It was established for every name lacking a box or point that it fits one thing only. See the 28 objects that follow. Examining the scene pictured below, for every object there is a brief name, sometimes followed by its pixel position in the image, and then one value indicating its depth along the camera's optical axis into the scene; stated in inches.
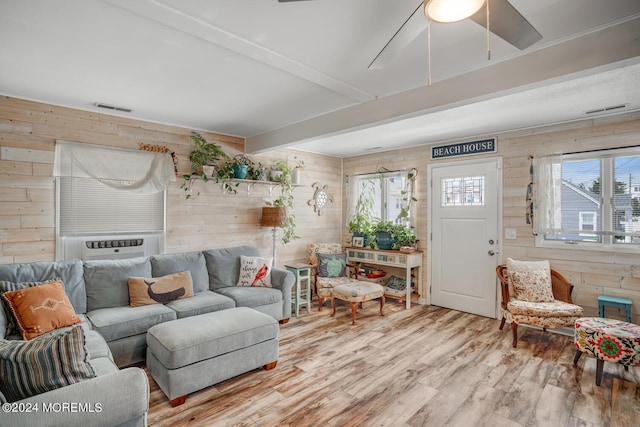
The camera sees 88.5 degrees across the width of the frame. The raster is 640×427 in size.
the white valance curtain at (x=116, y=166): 130.3
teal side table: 173.2
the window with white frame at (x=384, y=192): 209.2
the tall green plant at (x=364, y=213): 218.7
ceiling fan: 53.0
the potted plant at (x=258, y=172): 182.4
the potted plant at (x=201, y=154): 162.4
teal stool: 126.3
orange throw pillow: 94.2
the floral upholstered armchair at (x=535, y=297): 128.5
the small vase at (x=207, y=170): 163.0
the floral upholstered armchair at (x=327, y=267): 179.3
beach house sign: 168.1
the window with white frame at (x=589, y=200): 133.0
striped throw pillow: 54.0
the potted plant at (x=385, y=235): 199.3
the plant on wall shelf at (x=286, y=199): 193.0
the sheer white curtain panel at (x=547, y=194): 147.9
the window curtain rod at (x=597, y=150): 131.9
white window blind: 132.7
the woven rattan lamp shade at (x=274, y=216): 178.9
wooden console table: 186.4
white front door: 169.0
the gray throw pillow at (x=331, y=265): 189.9
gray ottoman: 93.0
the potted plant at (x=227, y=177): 168.9
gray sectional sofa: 57.4
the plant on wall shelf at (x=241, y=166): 173.9
